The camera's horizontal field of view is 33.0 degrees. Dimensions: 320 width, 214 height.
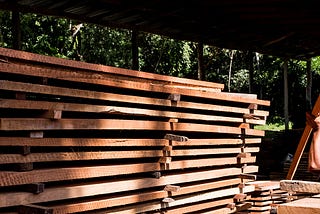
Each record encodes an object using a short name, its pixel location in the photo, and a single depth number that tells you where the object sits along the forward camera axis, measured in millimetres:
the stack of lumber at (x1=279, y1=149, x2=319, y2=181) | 12742
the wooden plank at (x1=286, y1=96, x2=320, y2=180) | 8688
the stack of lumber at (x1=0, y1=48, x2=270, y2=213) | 4824
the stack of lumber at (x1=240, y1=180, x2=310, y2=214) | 9070
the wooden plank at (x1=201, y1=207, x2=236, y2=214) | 8038
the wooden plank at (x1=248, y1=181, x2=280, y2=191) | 9086
